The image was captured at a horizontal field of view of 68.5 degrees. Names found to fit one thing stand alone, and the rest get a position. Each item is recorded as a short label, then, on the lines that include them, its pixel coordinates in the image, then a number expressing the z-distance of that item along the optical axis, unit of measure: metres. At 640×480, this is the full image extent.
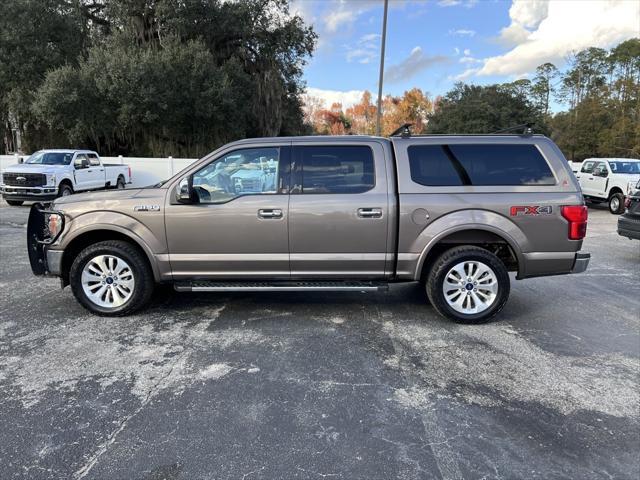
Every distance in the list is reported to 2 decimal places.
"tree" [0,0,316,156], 23.25
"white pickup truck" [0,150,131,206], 15.02
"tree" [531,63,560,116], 60.28
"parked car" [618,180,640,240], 8.32
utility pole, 18.11
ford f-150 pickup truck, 4.83
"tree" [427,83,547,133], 38.00
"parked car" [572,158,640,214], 15.88
